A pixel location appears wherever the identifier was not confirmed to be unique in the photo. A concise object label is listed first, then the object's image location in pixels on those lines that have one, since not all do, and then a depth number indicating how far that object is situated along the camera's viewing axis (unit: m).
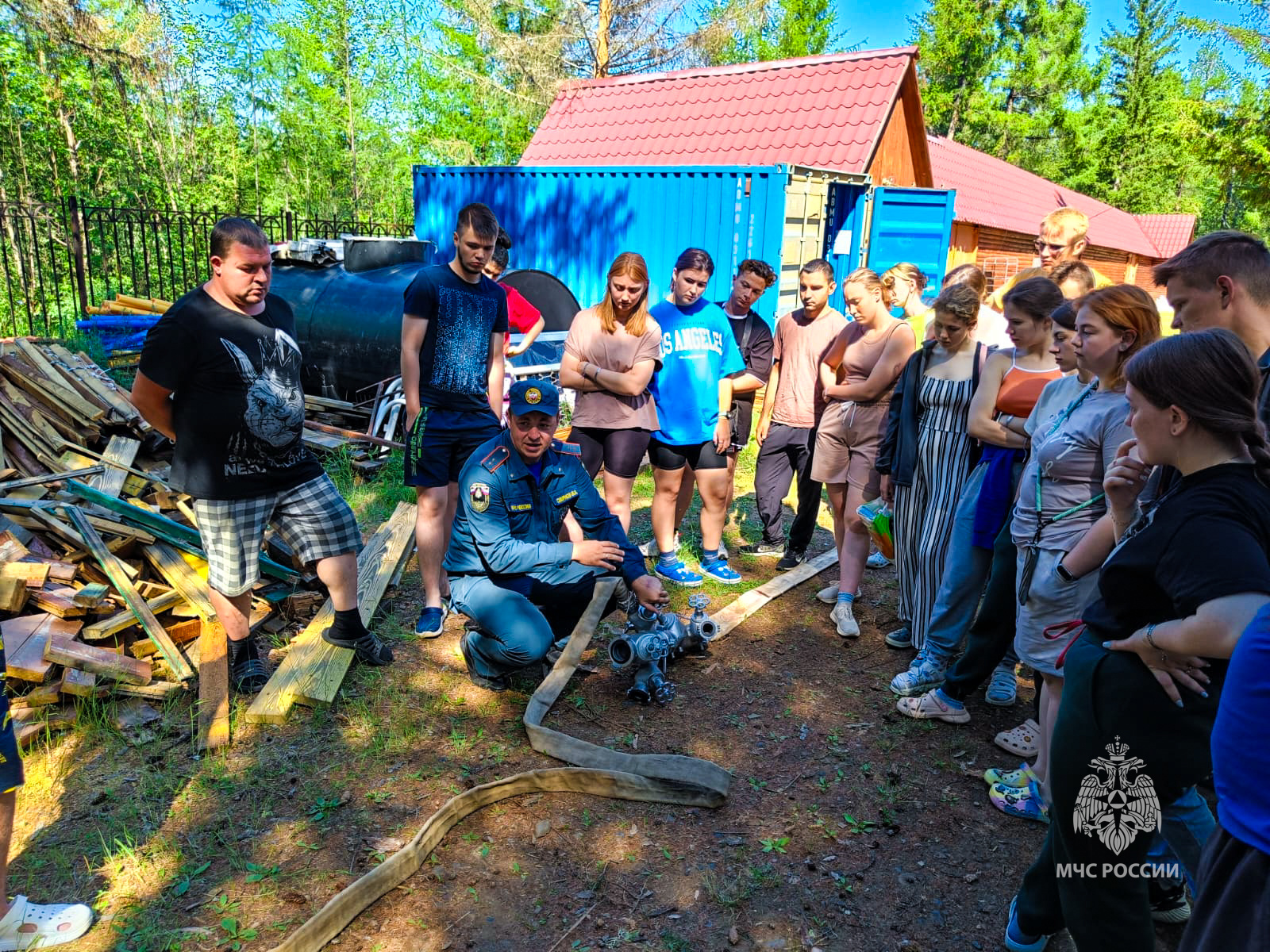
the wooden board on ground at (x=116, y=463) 4.59
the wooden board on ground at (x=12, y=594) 3.53
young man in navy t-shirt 4.09
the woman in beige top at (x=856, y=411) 4.44
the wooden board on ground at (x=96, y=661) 3.38
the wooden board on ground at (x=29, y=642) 3.30
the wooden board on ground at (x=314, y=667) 3.49
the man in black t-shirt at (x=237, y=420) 3.26
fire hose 2.63
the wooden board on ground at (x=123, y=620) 3.61
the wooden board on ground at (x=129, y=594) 3.70
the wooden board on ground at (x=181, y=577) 4.00
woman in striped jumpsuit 3.87
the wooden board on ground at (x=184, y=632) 3.76
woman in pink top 4.60
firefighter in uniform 3.53
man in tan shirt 5.14
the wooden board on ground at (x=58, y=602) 3.63
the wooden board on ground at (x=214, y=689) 3.32
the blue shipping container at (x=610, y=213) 9.62
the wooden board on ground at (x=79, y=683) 3.37
